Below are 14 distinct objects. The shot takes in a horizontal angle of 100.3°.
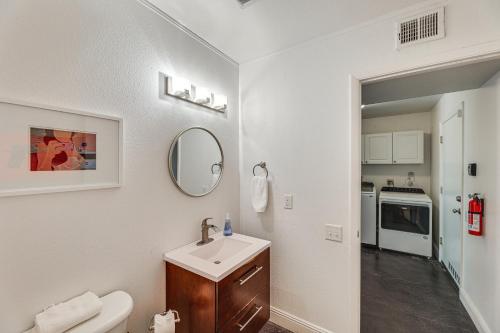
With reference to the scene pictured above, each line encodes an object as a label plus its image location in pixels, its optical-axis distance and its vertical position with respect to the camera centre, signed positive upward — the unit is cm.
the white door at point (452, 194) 229 -34
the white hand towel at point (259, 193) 185 -25
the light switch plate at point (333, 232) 157 -51
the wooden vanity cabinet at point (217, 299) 121 -85
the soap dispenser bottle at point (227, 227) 179 -53
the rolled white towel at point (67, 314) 84 -63
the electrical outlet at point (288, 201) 179 -31
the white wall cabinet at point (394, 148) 356 +32
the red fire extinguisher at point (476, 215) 175 -43
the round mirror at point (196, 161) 152 +3
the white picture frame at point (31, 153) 84 +8
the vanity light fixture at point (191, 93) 143 +54
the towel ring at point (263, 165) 190 +0
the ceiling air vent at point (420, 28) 124 +85
